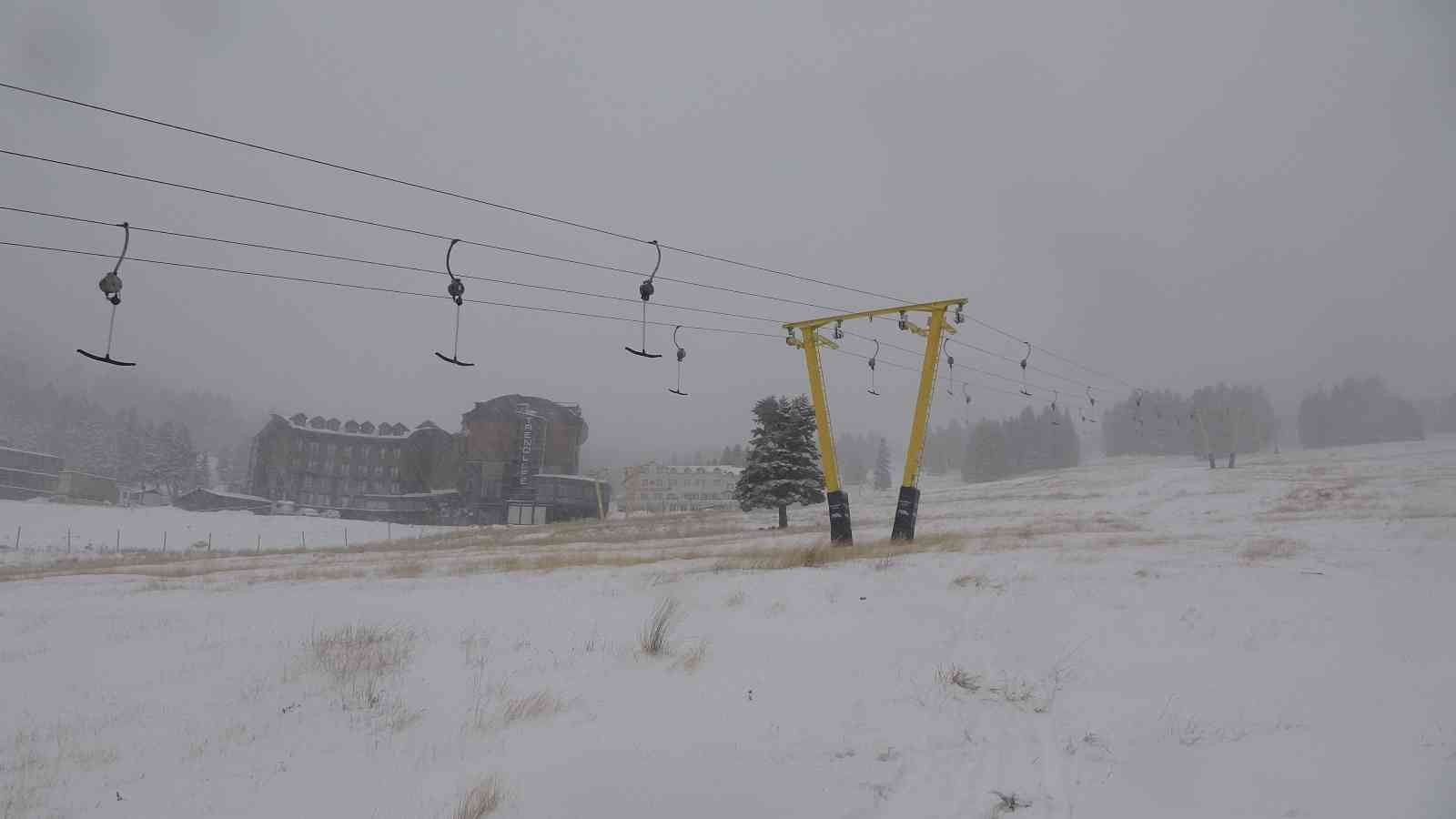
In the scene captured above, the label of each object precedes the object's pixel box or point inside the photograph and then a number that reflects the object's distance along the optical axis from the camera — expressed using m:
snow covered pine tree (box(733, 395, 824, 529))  39.50
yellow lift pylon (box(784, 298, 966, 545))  18.09
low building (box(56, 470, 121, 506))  77.75
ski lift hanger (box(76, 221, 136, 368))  9.63
